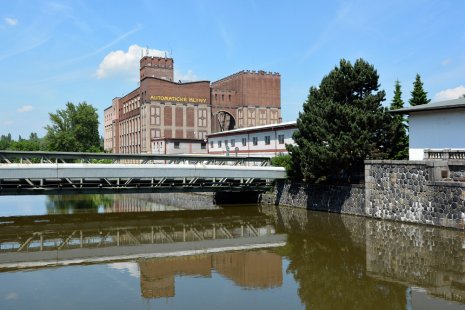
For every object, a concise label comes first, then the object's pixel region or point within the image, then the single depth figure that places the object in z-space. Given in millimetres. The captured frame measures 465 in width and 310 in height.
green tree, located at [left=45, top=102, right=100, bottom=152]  88875
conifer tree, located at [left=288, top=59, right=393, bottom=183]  28375
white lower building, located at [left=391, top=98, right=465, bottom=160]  24734
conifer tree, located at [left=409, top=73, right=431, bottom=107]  39531
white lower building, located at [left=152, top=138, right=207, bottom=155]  69456
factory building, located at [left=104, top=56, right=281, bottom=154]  79875
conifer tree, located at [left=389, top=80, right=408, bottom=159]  29267
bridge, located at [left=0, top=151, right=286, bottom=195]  27812
